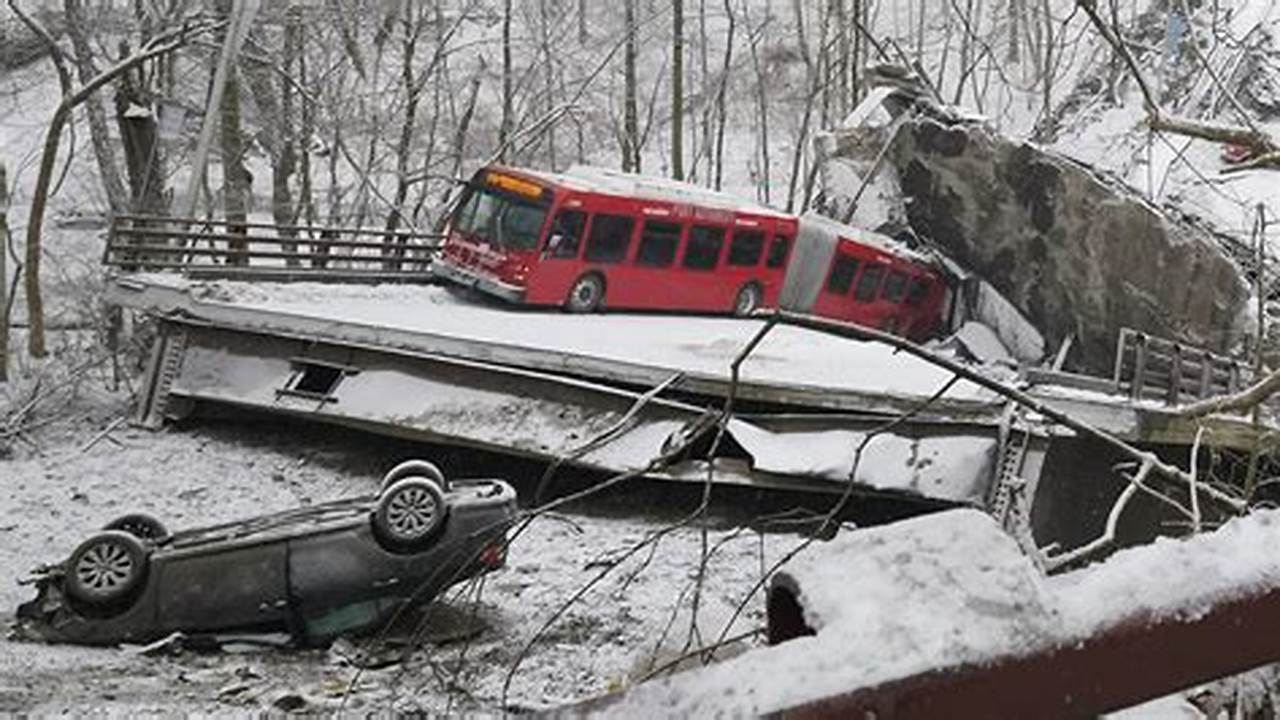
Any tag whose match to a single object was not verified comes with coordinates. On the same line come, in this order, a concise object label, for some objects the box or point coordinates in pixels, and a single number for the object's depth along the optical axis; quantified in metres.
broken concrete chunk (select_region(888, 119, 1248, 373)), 21.09
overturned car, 9.29
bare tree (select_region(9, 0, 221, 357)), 18.89
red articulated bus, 18.08
